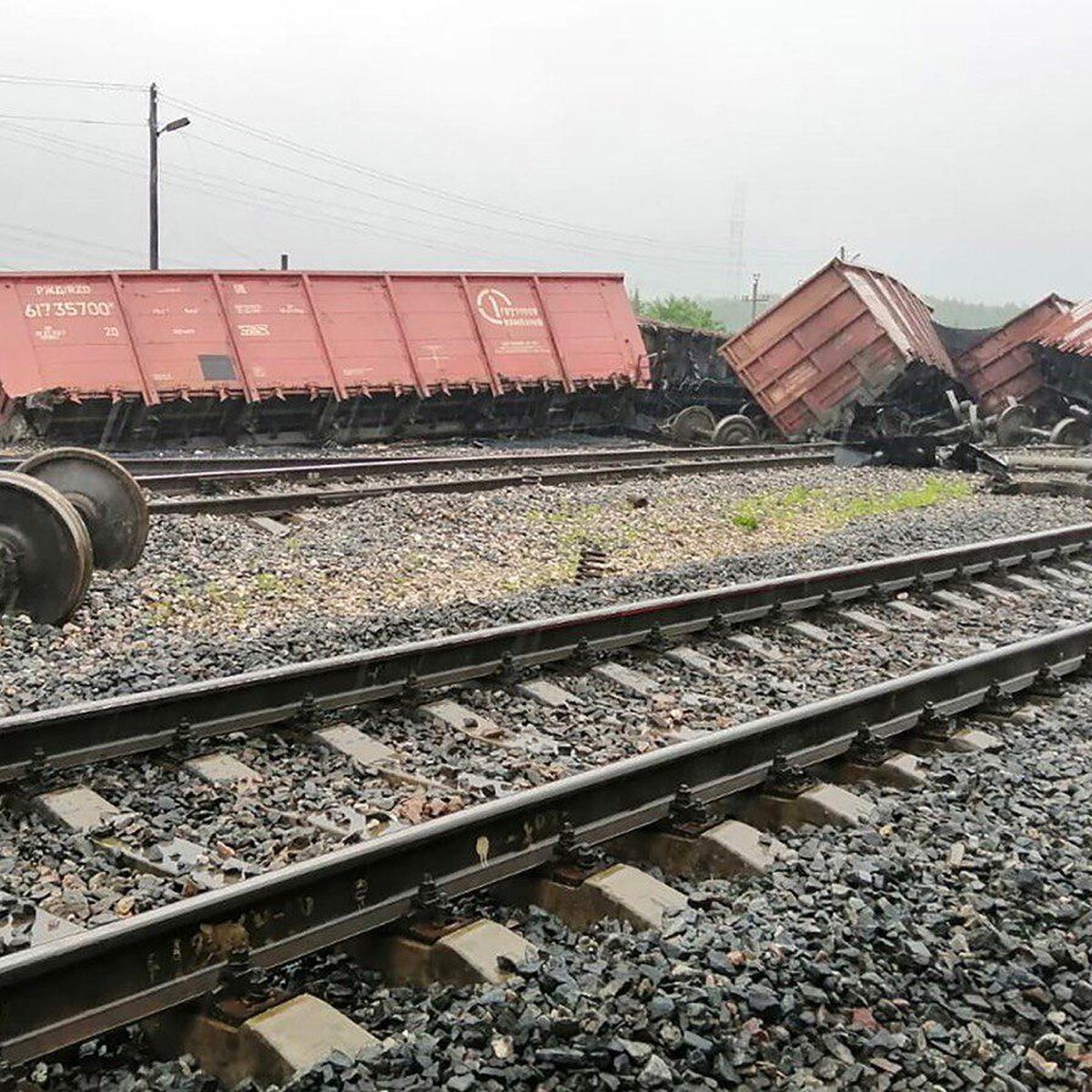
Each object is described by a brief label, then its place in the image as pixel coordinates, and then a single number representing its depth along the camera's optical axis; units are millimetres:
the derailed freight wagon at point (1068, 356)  24781
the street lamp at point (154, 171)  32938
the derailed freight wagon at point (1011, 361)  25781
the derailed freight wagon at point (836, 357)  21609
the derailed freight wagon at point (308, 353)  17250
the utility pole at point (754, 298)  69875
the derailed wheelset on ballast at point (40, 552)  7449
